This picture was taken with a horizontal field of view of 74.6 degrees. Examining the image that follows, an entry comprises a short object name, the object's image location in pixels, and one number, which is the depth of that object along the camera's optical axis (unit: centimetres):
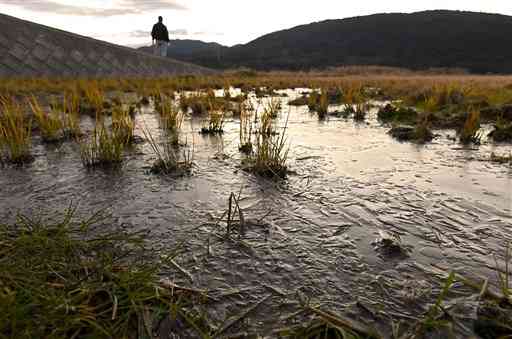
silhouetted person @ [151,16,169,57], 1719
